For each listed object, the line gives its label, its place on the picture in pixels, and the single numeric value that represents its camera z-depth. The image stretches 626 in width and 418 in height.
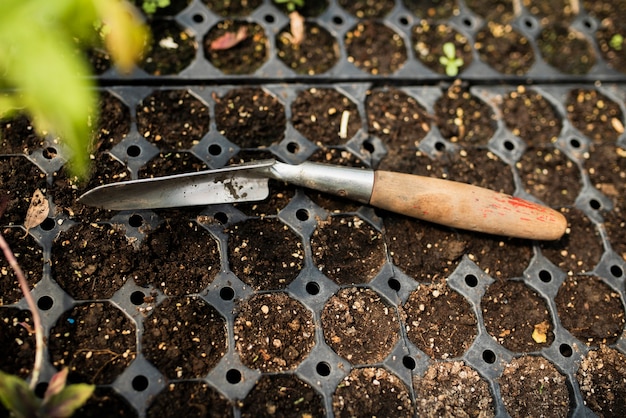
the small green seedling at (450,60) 0.64
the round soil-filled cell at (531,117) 0.63
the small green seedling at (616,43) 0.68
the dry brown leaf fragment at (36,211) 0.54
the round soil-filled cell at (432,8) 0.67
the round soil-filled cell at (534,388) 0.54
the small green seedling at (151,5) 0.61
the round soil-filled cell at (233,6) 0.63
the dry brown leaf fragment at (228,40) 0.62
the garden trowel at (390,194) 0.55
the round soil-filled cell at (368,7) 0.65
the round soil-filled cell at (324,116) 0.60
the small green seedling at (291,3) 0.64
